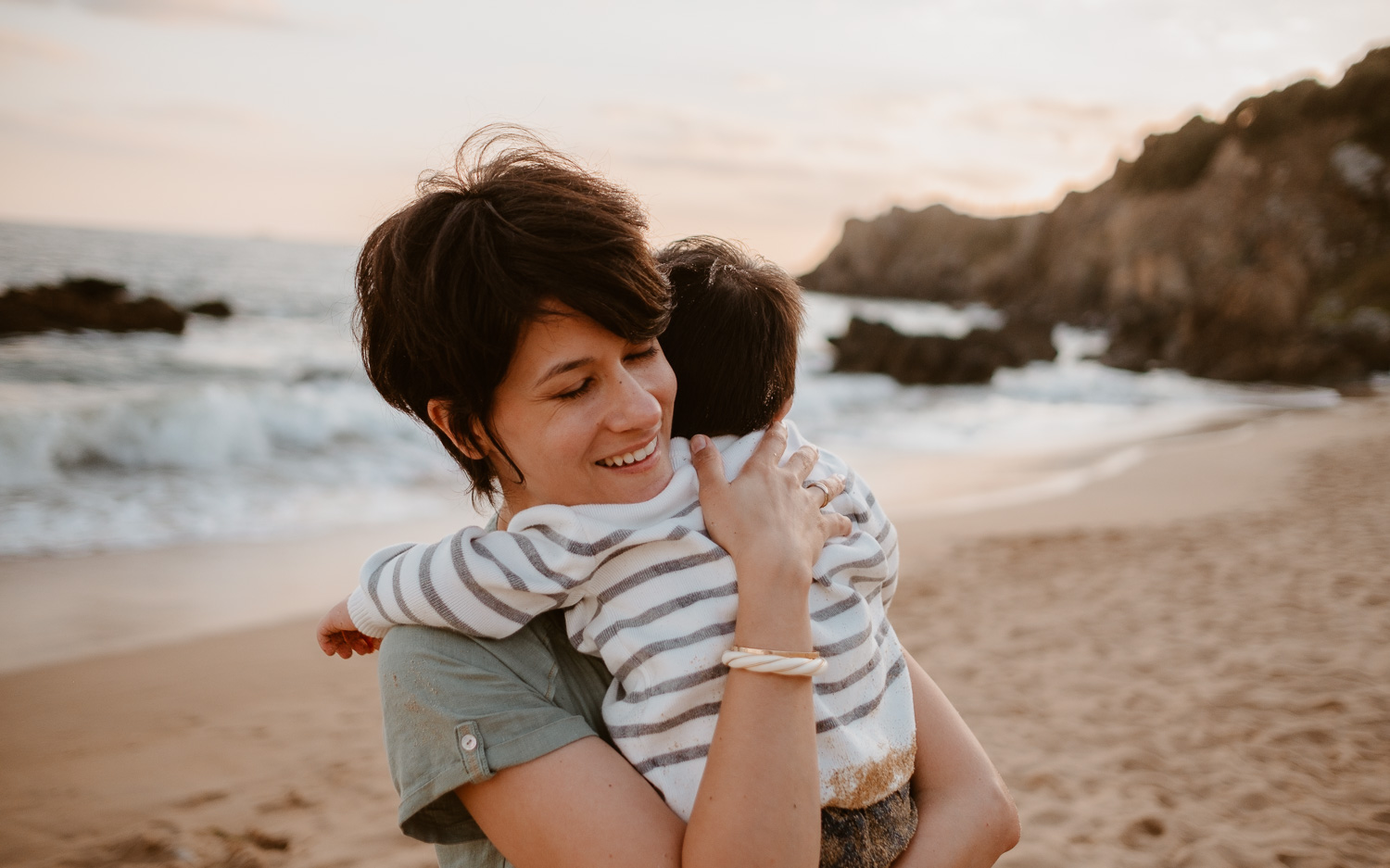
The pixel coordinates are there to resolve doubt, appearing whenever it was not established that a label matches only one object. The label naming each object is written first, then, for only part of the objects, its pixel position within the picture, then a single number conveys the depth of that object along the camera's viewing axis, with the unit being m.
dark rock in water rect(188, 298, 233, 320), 25.64
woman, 1.23
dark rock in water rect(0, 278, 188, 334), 19.23
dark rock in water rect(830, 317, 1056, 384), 22.38
